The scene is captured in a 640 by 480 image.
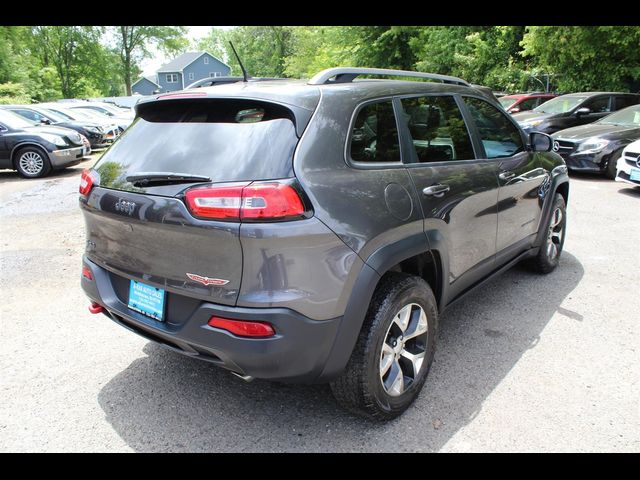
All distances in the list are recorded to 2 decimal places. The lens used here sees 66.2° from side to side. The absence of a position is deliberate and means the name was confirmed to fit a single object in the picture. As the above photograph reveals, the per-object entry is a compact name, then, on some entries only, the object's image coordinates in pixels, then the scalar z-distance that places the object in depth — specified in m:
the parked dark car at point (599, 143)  9.47
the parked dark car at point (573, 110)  12.30
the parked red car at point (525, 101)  14.81
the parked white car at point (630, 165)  7.98
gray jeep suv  2.08
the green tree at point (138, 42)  52.84
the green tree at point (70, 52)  48.88
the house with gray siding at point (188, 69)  66.06
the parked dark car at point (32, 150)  10.72
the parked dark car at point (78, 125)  14.65
